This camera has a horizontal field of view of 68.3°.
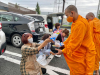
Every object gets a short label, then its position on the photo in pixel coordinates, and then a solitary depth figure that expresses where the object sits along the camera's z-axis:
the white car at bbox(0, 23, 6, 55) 2.25
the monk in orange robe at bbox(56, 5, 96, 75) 1.13
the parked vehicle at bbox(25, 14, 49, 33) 7.70
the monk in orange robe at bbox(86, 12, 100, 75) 1.84
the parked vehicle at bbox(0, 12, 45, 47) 3.62
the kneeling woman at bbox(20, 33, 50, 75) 1.32
